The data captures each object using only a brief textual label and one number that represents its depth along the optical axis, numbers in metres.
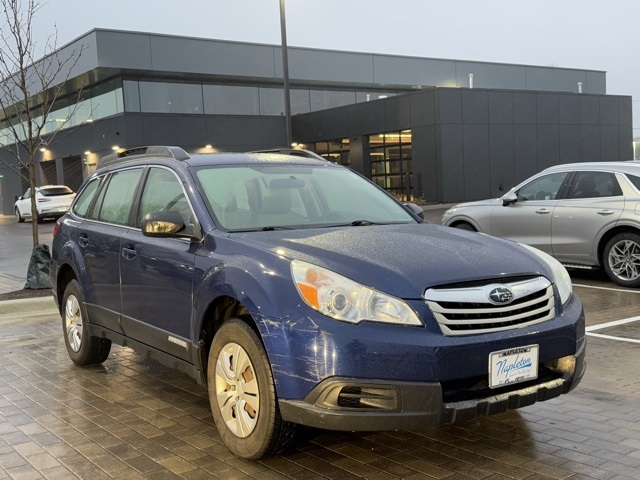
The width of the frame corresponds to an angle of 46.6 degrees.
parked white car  31.38
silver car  10.05
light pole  19.56
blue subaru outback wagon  3.76
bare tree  11.83
